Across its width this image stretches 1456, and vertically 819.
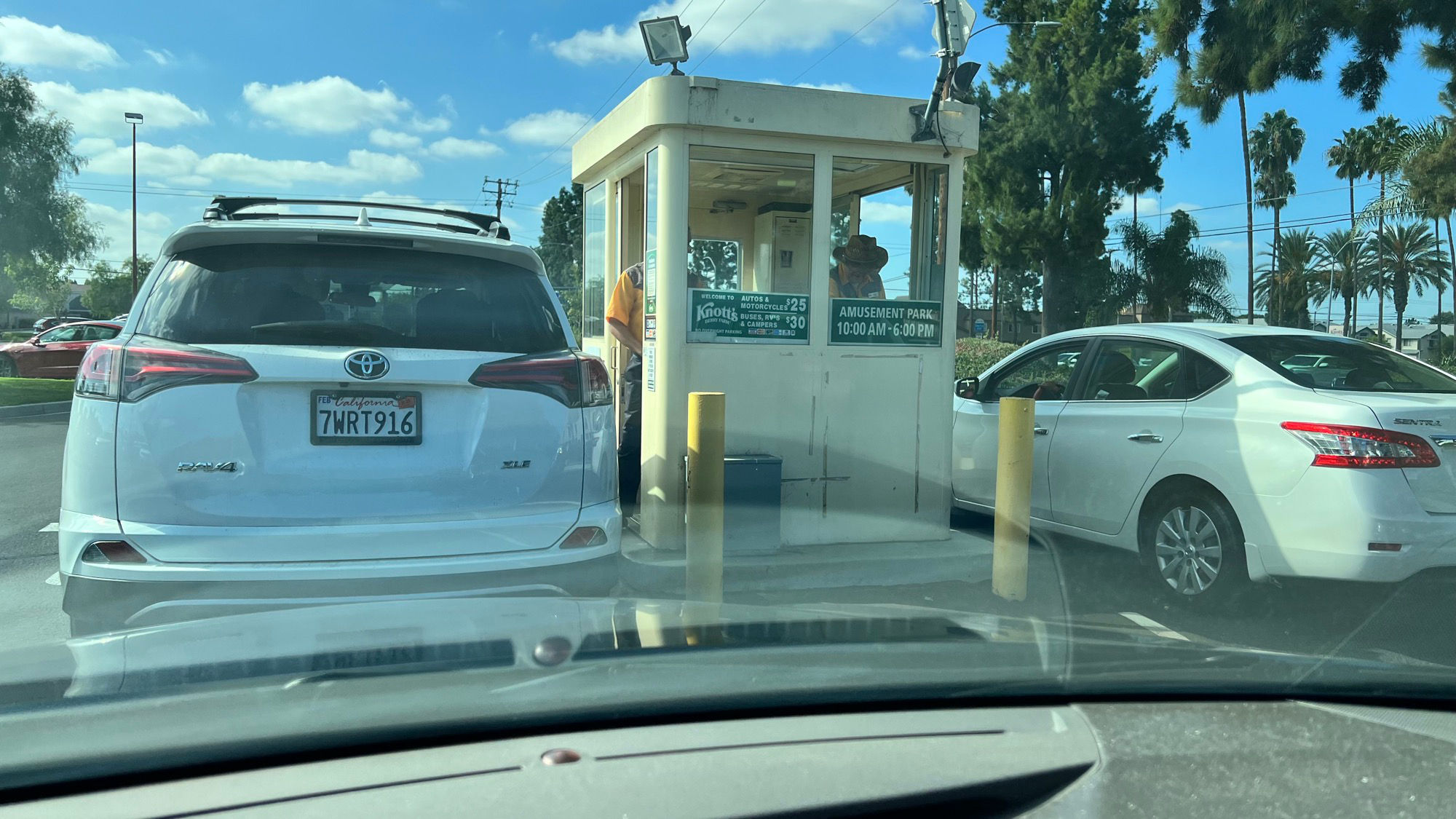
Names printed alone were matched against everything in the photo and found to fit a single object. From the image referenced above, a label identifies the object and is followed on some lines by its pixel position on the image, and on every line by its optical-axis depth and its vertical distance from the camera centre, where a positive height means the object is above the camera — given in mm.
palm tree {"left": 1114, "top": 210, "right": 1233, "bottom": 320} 35562 +4323
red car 22531 +475
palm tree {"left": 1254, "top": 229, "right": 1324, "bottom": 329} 58719 +6775
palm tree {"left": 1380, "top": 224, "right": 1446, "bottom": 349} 54344 +7619
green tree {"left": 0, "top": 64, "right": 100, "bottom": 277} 23906 +4532
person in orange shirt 7023 +166
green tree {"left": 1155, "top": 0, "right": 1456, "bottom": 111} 13594 +4998
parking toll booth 6191 +432
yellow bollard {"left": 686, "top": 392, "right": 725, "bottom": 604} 5090 -541
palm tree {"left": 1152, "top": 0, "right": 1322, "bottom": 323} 14867 +5150
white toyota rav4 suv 3223 -165
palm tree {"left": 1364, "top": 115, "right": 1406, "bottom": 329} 18547 +4811
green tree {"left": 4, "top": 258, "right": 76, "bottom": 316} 29453 +5943
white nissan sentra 4715 -278
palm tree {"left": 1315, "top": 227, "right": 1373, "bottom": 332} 54688 +7530
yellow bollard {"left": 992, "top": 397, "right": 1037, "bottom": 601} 5531 -467
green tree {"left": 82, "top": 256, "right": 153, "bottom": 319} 69625 +6144
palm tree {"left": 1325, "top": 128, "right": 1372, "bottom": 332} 48406 +11813
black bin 6133 -651
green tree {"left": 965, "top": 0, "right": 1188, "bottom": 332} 31797 +7651
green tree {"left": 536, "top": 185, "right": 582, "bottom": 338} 48688 +7761
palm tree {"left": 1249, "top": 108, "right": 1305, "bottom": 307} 54219 +12909
